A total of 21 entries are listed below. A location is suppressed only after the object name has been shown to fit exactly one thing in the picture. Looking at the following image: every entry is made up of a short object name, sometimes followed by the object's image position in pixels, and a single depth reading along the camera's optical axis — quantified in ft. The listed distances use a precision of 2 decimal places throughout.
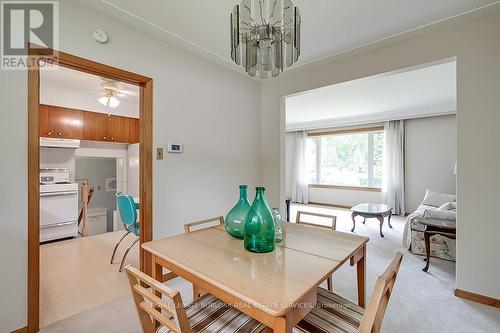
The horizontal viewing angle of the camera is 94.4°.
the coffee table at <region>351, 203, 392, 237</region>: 12.86
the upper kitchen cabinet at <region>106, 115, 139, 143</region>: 14.02
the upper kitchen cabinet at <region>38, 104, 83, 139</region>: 11.75
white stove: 11.28
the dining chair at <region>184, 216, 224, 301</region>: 5.19
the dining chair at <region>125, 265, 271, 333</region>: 2.63
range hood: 11.61
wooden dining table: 2.80
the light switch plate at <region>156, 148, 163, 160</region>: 7.52
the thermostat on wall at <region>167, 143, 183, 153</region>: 7.79
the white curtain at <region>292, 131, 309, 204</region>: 23.86
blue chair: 8.54
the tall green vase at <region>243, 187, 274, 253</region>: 4.01
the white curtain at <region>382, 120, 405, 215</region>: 18.15
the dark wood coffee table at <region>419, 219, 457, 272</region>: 8.19
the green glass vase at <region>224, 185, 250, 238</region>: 4.69
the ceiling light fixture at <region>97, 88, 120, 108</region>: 11.06
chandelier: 4.38
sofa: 9.06
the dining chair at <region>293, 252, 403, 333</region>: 2.81
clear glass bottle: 4.67
